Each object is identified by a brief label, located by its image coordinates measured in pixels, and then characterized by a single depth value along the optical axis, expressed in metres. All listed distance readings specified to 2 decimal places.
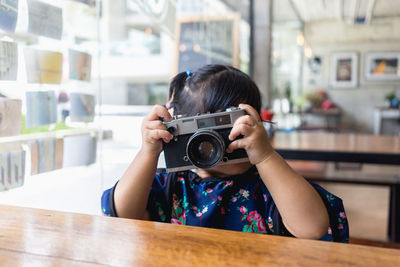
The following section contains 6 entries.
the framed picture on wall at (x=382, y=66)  7.32
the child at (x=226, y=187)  0.64
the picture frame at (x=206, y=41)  2.38
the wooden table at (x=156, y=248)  0.41
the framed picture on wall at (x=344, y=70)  7.59
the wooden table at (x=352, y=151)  1.58
